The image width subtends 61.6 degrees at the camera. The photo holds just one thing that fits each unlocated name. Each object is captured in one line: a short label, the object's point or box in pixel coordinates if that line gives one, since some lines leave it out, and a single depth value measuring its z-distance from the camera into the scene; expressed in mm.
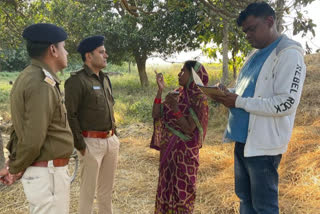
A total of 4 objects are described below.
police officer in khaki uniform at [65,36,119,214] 2525
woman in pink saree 2748
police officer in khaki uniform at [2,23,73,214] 1646
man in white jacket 1735
